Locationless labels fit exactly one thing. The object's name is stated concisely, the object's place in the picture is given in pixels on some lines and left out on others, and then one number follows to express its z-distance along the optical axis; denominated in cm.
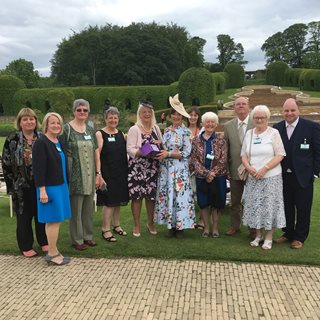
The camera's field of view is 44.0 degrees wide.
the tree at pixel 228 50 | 8006
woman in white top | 471
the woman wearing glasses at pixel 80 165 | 467
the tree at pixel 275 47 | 7525
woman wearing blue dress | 424
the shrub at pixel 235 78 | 5406
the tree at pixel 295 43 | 7494
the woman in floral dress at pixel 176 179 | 502
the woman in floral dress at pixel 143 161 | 503
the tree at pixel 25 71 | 6519
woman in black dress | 498
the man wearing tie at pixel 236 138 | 516
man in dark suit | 474
